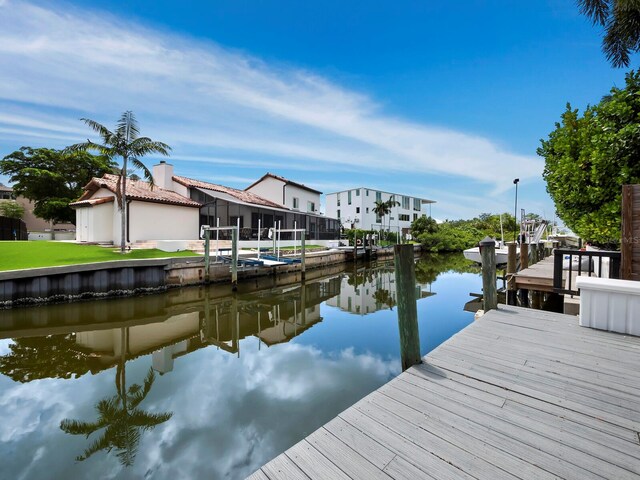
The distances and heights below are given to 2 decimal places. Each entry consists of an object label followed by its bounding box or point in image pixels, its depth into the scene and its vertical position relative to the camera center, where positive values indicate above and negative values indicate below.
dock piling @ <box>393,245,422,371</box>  3.58 -0.89
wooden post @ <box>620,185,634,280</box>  4.92 +0.04
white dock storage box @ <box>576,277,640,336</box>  4.22 -1.05
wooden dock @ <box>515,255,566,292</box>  7.83 -1.23
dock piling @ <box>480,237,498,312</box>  5.53 -0.75
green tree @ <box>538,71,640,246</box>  6.51 +1.92
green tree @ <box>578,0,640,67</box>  9.86 +7.25
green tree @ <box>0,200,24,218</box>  34.34 +3.08
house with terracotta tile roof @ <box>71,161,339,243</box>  18.81 +1.75
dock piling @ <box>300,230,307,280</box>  18.20 -1.51
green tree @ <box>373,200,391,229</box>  45.09 +4.14
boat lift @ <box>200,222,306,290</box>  14.00 -1.31
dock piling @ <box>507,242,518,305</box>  8.90 -1.52
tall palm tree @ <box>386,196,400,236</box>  46.21 +5.21
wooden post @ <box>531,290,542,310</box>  10.96 -2.51
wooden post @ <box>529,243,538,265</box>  14.71 -0.90
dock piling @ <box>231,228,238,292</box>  13.94 -1.13
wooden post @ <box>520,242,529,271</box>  10.91 -0.74
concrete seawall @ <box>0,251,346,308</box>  10.05 -1.81
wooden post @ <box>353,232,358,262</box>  27.77 -1.81
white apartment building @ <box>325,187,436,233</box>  46.56 +4.51
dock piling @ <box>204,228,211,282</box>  14.44 -1.30
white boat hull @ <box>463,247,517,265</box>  18.02 -1.22
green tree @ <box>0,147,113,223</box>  29.41 +6.08
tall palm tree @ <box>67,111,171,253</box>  15.21 +4.89
